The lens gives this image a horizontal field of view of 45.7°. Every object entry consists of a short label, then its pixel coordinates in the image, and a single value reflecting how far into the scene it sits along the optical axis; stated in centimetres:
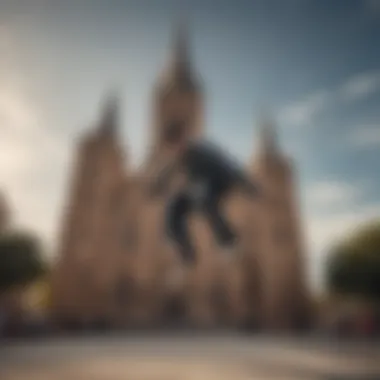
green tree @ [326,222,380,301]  2016
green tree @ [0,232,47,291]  2056
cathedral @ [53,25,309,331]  2639
